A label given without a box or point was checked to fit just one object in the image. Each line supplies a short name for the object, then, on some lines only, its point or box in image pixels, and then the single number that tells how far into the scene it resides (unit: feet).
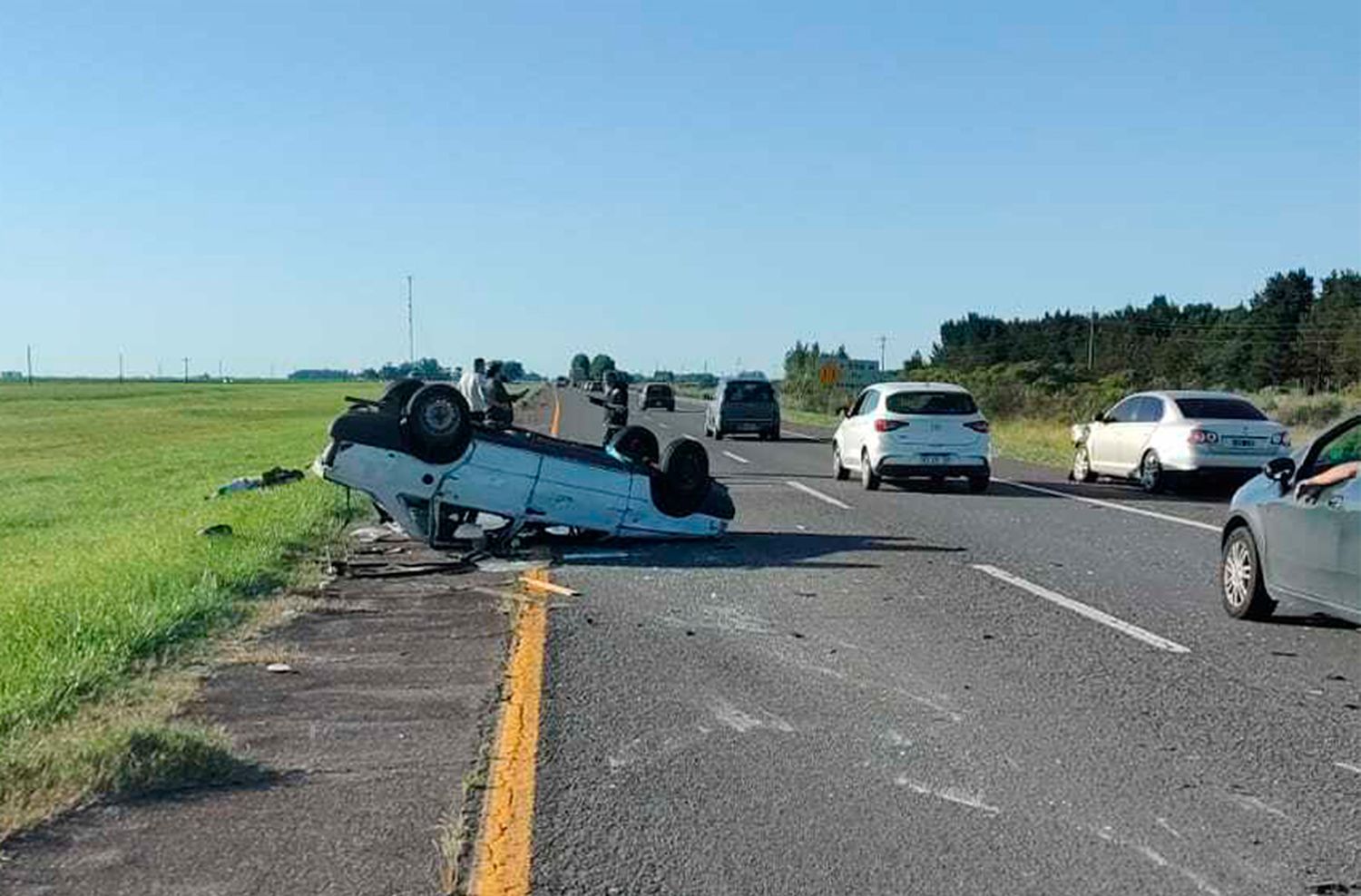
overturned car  39.11
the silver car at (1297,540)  26.78
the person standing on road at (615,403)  61.82
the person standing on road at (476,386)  59.98
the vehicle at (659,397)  220.02
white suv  65.26
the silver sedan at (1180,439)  64.80
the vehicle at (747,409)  123.03
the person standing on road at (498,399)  54.85
